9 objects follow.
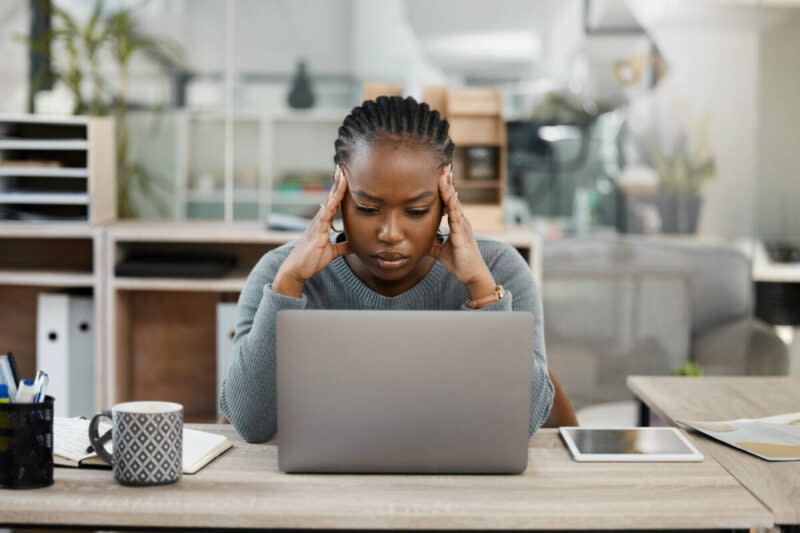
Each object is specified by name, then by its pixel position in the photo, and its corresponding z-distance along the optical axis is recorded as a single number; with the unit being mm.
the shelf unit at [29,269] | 3648
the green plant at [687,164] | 4012
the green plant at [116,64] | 4133
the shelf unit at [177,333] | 3547
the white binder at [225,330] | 3369
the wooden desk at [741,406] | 1226
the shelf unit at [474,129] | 3357
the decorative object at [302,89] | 4113
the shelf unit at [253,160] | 4141
